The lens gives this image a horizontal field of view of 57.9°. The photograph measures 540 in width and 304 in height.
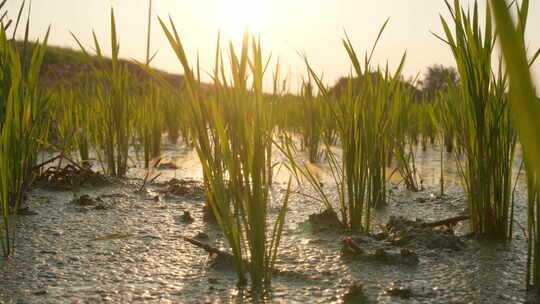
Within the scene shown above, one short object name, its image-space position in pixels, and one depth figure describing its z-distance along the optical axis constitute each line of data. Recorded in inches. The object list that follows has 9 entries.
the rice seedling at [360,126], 43.7
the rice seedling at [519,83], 6.8
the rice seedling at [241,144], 29.8
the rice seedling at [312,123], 96.7
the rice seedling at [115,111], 66.1
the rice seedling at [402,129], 54.0
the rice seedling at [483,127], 37.7
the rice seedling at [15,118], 36.4
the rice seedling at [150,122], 87.2
